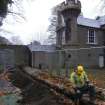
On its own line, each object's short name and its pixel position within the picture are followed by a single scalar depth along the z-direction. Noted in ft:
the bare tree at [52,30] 103.48
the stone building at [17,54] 46.23
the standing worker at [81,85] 13.74
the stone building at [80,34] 44.86
